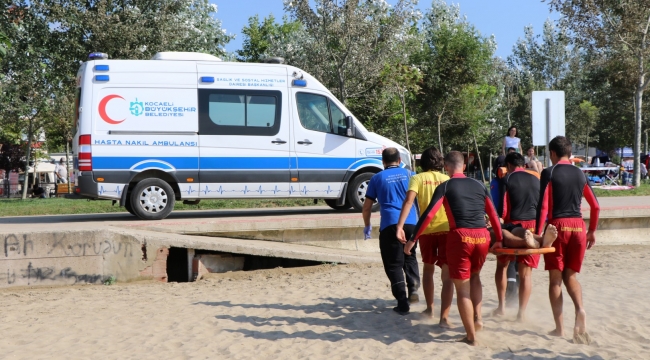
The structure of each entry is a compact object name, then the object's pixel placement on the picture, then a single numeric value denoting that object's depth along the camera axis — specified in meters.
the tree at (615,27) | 24.50
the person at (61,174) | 34.62
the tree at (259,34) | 46.78
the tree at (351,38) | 22.58
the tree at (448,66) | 29.14
